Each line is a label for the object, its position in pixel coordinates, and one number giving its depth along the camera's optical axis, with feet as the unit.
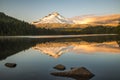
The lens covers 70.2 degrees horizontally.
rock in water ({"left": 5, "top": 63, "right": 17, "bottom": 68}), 49.26
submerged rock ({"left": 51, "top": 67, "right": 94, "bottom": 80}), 37.61
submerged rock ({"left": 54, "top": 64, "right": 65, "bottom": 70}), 45.70
